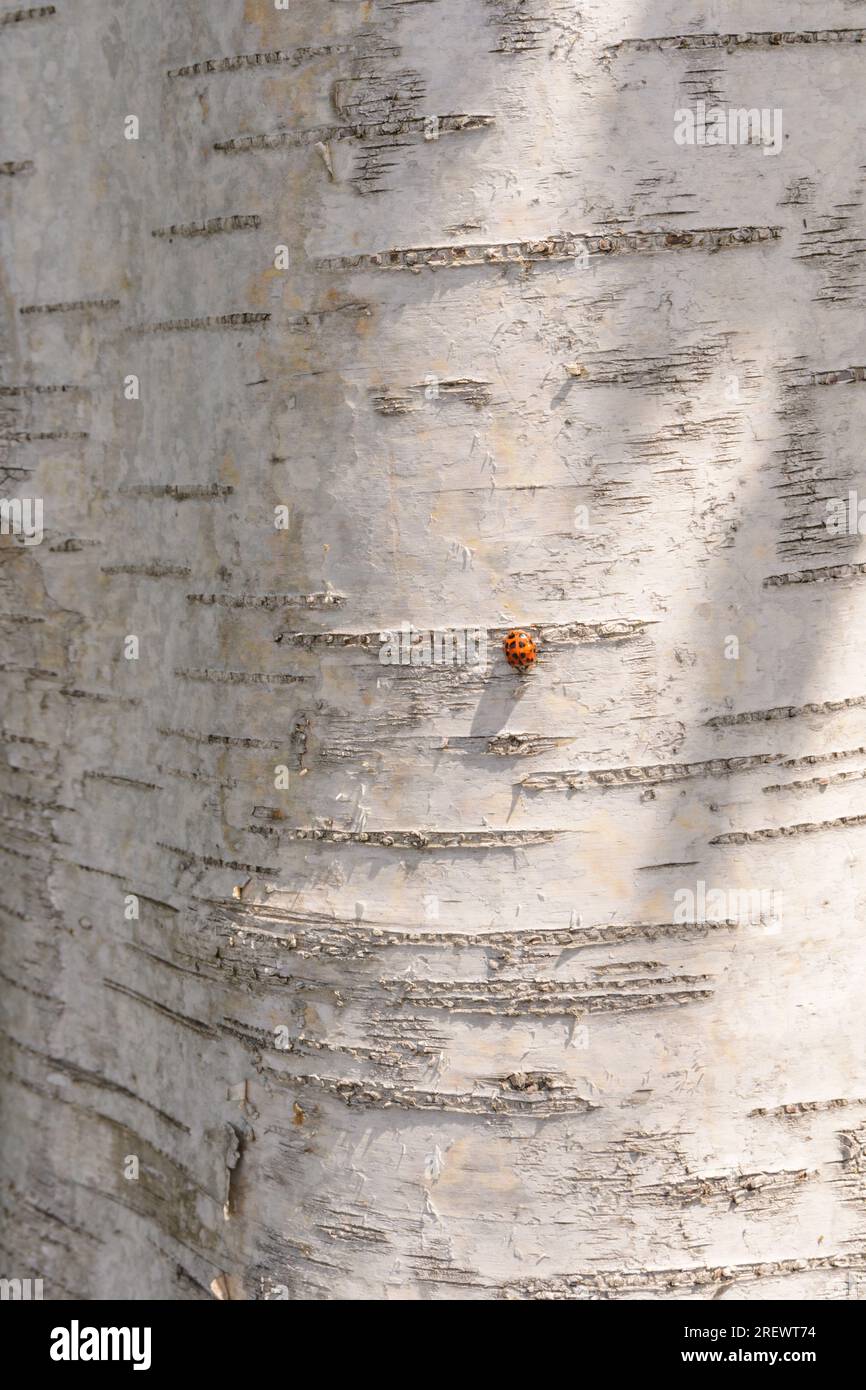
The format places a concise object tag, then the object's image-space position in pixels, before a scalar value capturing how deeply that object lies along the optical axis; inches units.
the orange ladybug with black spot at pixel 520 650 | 24.6
